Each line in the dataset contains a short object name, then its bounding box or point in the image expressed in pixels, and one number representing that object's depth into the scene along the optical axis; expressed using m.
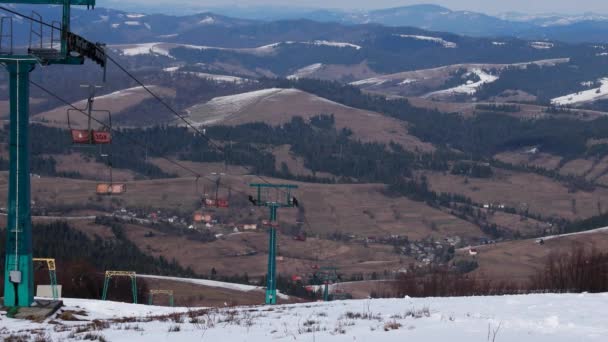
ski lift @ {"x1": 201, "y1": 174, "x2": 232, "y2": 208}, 77.04
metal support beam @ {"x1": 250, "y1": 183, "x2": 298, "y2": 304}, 81.81
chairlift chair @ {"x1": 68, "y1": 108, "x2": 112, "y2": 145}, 40.16
